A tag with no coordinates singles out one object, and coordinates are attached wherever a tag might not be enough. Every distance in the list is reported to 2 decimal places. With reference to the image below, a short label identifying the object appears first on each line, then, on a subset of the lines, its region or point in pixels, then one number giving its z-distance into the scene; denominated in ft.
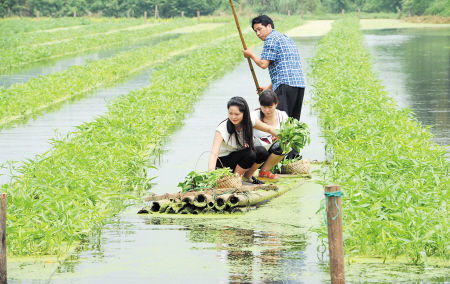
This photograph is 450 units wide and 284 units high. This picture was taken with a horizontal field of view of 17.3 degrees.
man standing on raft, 60.13
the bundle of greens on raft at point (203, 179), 49.53
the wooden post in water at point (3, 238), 32.86
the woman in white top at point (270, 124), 53.95
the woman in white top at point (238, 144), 50.79
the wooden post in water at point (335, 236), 32.58
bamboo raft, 46.98
